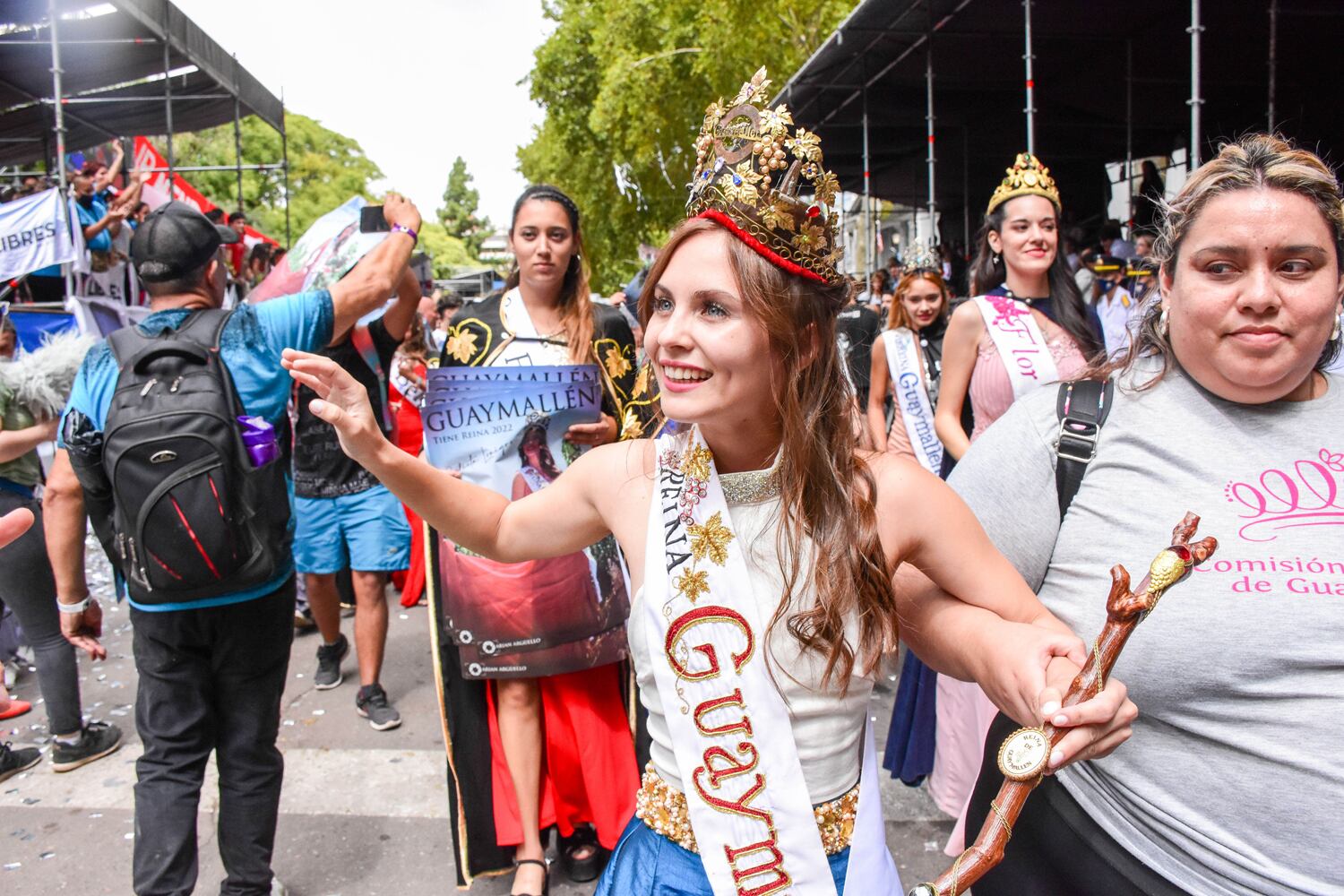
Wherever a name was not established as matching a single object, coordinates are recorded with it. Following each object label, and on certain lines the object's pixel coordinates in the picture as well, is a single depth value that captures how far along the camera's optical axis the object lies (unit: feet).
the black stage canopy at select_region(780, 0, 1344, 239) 30.71
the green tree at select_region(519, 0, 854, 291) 44.73
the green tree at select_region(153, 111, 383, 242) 109.81
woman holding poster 9.60
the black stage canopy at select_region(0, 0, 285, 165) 30.45
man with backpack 7.93
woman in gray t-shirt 4.47
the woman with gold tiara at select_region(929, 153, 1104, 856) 10.20
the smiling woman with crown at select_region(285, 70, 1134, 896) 4.80
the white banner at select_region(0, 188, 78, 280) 23.50
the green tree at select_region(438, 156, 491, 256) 321.32
